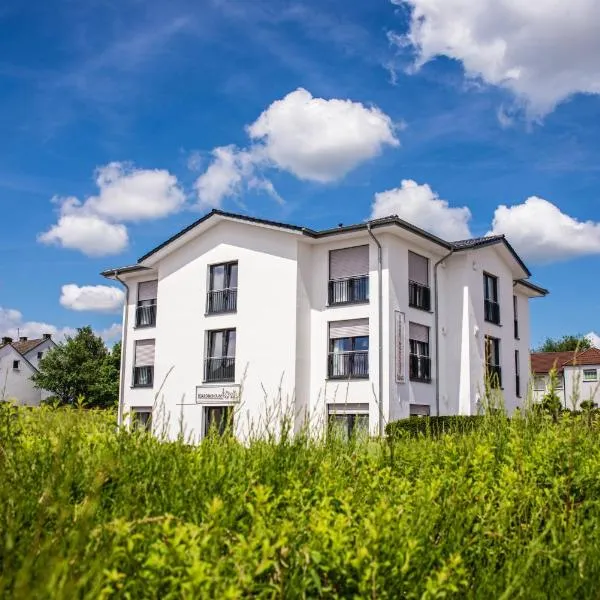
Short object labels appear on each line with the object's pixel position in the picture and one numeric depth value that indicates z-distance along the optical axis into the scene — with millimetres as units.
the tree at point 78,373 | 52188
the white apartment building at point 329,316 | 24766
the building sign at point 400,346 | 24312
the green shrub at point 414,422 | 20453
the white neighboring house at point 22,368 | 58875
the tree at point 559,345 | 86338
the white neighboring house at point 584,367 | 55000
